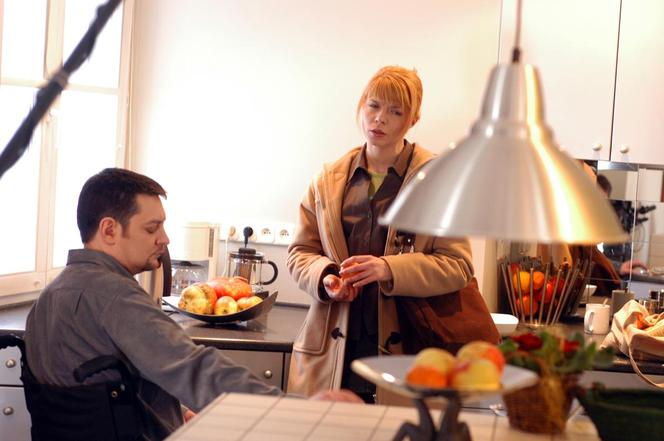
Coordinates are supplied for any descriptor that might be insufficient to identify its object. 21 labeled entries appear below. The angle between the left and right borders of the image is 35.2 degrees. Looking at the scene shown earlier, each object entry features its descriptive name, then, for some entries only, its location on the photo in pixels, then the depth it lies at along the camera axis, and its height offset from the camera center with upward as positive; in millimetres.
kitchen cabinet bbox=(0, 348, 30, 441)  3021 -685
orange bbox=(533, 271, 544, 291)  3720 -291
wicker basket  1770 -356
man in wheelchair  2232 -371
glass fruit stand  1460 -282
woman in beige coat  2867 -193
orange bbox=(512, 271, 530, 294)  3727 -305
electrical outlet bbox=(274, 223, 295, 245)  3848 -189
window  3389 +148
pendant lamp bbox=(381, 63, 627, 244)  1242 +12
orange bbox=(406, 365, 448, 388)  1455 -259
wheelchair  2197 -501
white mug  3598 -404
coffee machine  3715 -274
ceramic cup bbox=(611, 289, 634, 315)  3641 -331
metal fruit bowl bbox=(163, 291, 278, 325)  3281 -430
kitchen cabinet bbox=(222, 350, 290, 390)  3150 -546
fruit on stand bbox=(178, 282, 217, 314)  3312 -392
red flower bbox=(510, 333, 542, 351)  1786 -247
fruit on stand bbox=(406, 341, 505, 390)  1456 -252
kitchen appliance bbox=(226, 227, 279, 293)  3705 -301
